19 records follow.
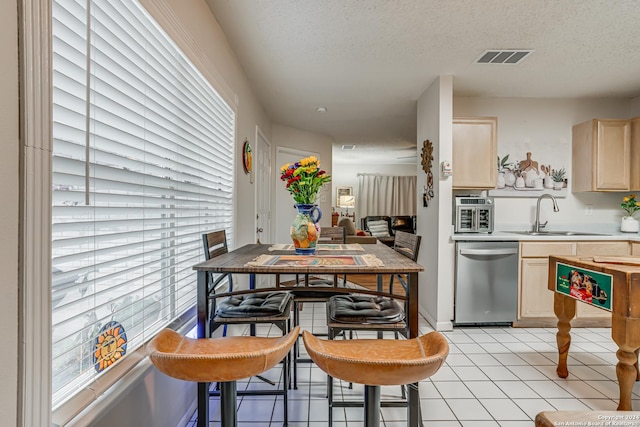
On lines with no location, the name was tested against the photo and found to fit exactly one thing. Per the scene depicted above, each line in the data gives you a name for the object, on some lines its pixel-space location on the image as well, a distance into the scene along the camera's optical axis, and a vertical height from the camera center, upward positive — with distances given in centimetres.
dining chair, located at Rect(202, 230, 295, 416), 161 -49
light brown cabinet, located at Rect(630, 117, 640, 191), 341 +60
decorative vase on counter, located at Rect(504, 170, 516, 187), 369 +36
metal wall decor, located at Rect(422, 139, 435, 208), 341 +47
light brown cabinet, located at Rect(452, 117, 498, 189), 341 +66
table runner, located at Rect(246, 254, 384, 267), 152 -23
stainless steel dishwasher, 319 -65
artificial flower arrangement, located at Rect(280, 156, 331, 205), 177 +17
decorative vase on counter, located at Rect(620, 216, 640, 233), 356 -12
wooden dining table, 142 -24
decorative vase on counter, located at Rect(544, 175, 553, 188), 371 +34
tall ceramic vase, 183 -10
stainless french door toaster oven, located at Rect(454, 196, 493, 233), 338 -3
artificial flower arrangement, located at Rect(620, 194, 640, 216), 357 +10
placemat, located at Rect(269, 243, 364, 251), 208 -23
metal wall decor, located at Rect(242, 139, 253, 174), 309 +50
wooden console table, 168 -44
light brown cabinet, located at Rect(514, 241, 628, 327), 319 -62
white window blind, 95 +11
